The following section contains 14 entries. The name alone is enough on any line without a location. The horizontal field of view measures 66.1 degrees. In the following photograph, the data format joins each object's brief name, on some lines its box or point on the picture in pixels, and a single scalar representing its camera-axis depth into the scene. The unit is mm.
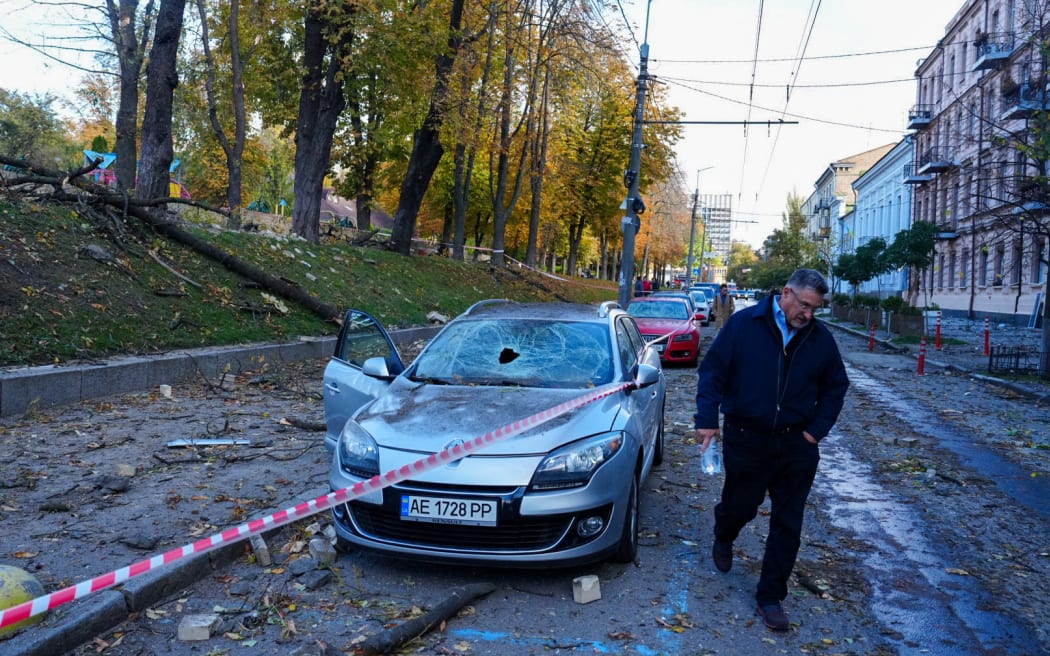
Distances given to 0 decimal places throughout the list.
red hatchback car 16297
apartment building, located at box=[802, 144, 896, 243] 89125
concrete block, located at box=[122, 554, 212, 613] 4008
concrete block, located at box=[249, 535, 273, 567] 4758
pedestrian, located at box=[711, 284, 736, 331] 19609
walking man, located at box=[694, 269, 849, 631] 4102
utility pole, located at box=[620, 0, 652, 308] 23953
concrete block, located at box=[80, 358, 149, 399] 8375
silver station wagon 4246
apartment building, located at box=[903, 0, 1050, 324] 31891
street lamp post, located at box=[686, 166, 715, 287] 60456
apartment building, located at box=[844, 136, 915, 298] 55625
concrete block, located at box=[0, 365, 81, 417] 7496
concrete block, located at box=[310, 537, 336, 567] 4738
